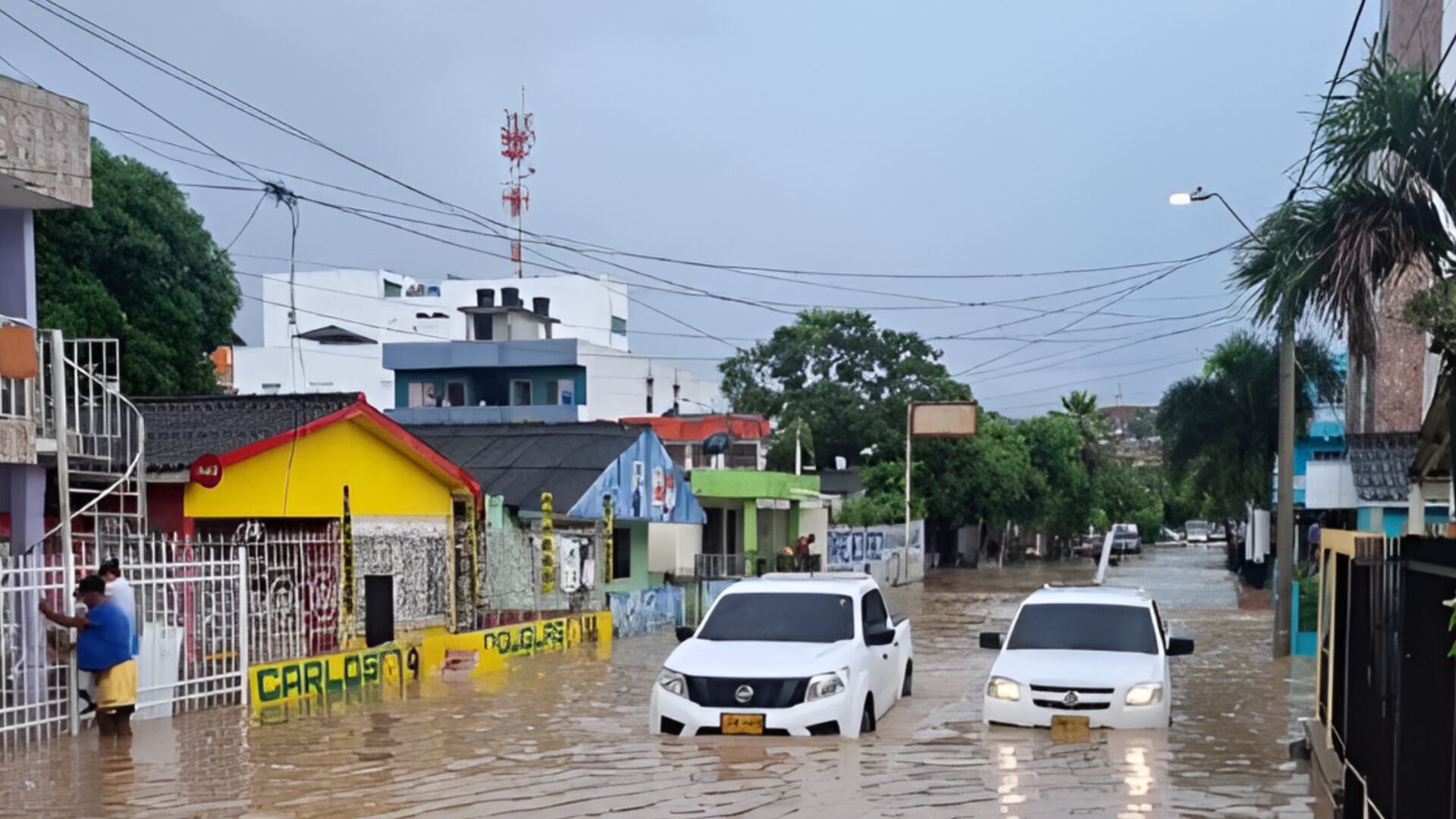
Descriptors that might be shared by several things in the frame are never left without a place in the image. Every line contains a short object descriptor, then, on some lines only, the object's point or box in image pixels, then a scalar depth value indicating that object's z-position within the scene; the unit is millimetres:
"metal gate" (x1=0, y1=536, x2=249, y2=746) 13820
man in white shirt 14336
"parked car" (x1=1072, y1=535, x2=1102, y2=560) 80812
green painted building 43906
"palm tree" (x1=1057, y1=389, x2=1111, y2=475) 89375
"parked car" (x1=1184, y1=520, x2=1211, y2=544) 114188
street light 23812
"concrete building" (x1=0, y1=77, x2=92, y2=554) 15398
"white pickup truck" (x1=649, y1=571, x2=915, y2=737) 13617
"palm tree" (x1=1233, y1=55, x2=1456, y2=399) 11742
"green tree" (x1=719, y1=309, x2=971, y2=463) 67250
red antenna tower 78500
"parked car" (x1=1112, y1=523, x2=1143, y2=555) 82125
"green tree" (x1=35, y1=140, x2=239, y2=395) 31875
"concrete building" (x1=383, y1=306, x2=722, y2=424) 63500
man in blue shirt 14000
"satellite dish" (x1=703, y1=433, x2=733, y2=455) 49312
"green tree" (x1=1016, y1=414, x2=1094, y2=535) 73250
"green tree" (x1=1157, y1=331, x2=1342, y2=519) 43156
